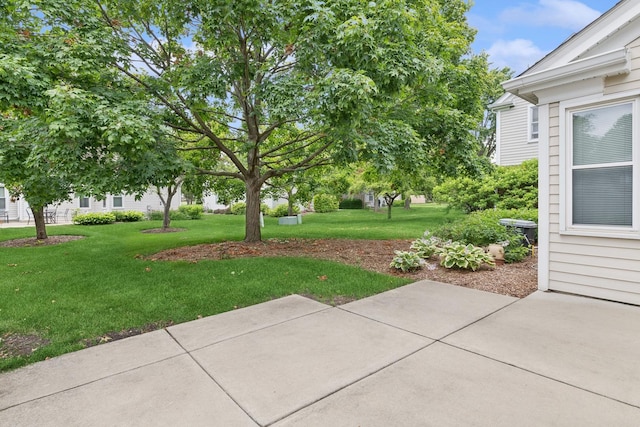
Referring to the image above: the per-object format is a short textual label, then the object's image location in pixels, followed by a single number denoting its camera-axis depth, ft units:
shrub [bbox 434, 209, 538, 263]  21.74
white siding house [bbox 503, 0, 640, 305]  13.07
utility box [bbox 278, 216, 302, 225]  53.78
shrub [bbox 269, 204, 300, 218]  72.49
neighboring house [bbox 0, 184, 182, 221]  62.28
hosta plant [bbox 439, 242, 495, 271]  18.95
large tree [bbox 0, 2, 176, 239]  14.43
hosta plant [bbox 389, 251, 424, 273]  19.42
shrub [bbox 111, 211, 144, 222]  60.46
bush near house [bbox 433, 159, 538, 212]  39.06
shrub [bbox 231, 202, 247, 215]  78.99
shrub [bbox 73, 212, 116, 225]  54.49
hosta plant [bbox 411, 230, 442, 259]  22.04
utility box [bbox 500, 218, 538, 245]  24.21
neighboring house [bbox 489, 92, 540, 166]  45.32
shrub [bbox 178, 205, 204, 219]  66.31
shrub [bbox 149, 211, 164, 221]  67.36
